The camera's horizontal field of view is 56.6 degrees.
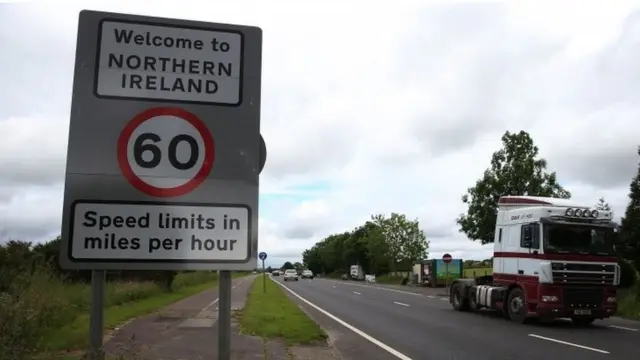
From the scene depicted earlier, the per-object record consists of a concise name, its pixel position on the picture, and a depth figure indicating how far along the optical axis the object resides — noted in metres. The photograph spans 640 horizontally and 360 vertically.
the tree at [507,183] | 32.75
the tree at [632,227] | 25.36
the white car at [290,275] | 81.81
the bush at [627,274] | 27.75
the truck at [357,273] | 97.21
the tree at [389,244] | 78.00
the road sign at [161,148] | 2.95
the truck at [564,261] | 17.14
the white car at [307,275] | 104.38
